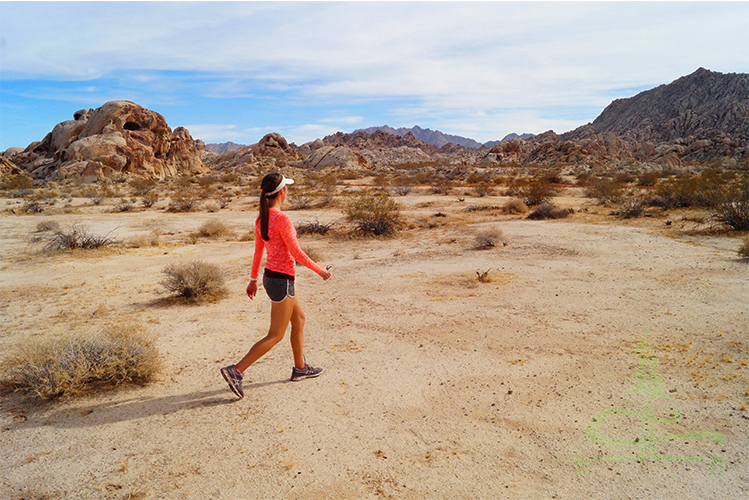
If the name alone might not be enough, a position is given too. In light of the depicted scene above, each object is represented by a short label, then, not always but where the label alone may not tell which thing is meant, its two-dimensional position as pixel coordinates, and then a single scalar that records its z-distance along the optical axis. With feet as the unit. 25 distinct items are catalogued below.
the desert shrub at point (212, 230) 44.80
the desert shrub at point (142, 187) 91.81
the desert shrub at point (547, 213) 50.31
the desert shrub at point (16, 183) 101.12
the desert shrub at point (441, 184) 87.67
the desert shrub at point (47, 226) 46.19
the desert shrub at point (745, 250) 27.17
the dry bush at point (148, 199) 74.73
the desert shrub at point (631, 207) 48.42
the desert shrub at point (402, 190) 84.66
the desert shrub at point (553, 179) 108.40
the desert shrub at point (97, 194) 78.74
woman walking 12.30
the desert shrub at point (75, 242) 36.63
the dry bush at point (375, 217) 43.98
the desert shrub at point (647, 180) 92.27
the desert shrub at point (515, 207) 56.70
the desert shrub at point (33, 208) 64.49
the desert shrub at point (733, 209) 35.60
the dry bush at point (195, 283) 22.68
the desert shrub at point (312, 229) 45.60
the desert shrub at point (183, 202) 68.90
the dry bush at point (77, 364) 12.95
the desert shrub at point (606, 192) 61.75
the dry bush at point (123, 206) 68.96
